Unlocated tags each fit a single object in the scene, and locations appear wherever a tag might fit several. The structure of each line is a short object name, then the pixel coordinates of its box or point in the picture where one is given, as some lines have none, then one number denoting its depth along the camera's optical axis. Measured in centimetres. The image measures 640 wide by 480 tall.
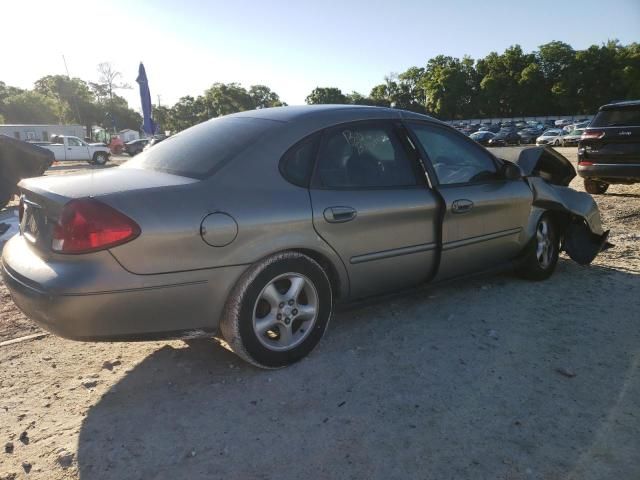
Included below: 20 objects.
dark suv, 823
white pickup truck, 2830
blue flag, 1962
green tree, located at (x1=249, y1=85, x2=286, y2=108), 9712
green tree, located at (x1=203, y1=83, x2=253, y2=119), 8338
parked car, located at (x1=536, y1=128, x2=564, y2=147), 3534
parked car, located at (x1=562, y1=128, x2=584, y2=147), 3247
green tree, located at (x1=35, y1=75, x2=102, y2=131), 7788
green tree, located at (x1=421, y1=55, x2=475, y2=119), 8944
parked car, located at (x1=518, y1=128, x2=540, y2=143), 4359
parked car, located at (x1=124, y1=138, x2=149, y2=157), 3969
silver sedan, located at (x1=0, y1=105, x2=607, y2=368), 241
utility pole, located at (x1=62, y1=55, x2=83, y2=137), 7594
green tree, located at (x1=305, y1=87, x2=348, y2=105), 9579
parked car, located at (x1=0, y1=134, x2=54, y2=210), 968
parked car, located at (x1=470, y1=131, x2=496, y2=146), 3809
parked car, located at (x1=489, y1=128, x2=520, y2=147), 3940
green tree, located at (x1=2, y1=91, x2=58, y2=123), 7400
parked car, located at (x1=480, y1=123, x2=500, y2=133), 5679
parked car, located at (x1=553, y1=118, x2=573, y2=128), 6161
